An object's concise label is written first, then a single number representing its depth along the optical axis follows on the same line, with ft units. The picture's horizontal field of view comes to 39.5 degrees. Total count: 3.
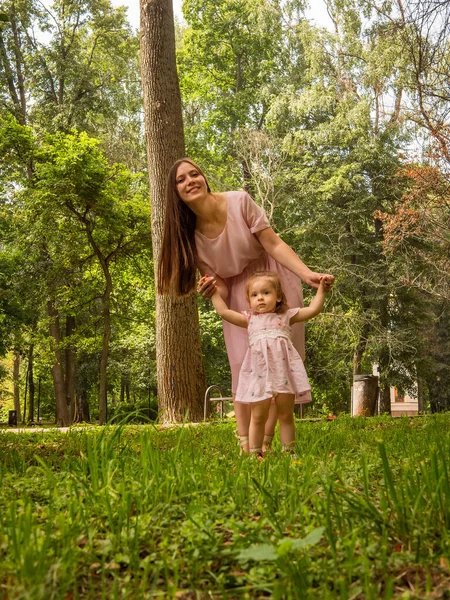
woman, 13.93
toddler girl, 12.44
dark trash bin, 46.54
